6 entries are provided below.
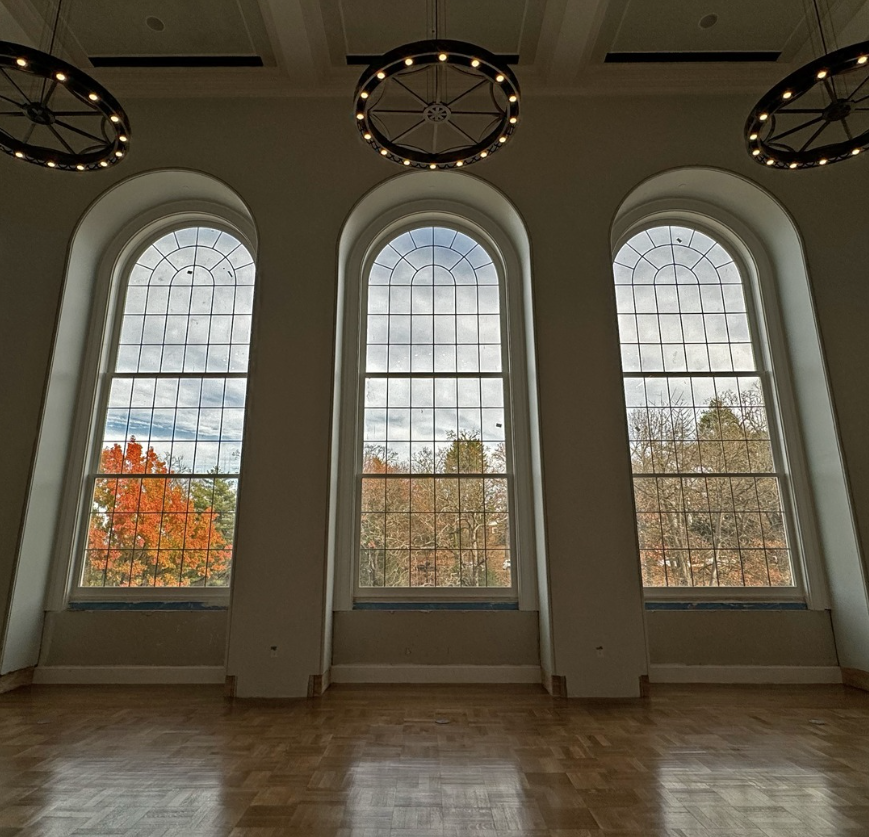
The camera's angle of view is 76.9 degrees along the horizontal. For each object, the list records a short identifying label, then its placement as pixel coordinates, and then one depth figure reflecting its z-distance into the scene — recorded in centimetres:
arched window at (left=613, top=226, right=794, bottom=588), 588
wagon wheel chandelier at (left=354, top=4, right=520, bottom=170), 348
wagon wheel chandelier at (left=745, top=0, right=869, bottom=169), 345
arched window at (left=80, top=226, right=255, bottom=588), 588
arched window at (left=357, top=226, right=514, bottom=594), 590
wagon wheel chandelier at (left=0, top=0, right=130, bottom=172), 347
